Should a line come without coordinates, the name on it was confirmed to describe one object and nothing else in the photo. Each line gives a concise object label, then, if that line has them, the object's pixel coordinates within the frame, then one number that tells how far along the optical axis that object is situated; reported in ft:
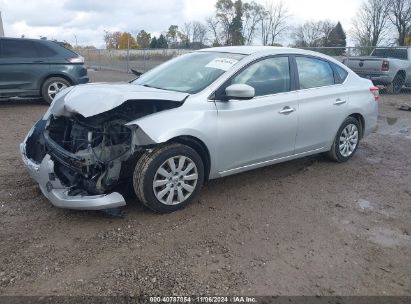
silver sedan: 12.41
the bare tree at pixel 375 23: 158.40
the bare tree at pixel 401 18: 147.84
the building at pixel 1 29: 80.90
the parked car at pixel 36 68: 30.94
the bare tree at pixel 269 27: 210.18
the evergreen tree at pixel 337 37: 196.13
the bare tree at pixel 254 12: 216.95
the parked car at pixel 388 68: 44.14
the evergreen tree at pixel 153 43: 218.28
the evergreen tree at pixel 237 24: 203.91
